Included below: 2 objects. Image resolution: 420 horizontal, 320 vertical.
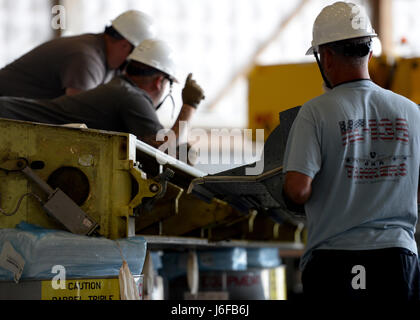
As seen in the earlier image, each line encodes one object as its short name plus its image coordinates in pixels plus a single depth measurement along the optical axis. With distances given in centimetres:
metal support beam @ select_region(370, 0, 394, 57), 1144
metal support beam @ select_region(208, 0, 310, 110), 1154
